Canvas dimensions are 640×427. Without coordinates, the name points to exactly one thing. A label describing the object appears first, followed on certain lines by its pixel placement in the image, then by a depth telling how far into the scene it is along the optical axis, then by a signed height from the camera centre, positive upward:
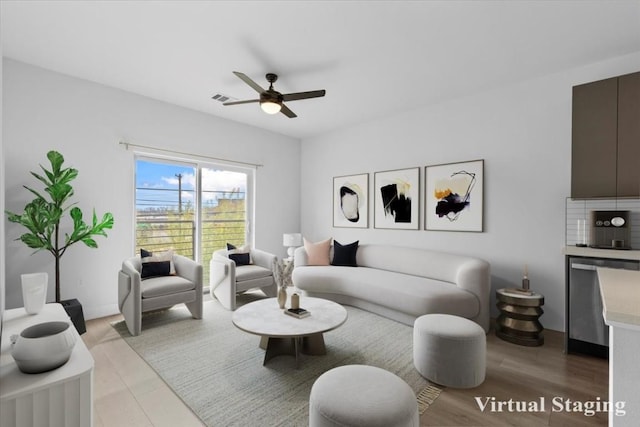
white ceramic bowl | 1.15 -0.58
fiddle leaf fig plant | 2.73 -0.07
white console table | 1.06 -0.72
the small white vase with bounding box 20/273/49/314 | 1.82 -0.51
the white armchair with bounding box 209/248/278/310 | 3.69 -0.88
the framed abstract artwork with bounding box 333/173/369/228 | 4.82 +0.22
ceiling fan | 2.80 +1.17
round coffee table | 2.22 -0.91
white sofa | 2.98 -0.83
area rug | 1.87 -1.28
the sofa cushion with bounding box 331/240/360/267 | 4.41 -0.65
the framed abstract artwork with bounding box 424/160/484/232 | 3.61 +0.24
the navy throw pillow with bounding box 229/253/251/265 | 4.25 -0.68
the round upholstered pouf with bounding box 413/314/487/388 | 2.08 -1.05
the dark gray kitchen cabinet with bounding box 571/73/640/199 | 2.47 +0.70
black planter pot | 2.85 -1.02
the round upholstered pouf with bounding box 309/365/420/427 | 1.32 -0.93
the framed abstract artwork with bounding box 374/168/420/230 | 4.19 +0.23
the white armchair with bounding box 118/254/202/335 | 2.96 -0.87
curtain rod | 3.66 +0.86
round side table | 2.77 -1.04
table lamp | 5.03 -0.50
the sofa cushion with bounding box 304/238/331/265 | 4.48 -0.63
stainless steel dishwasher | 2.42 -0.83
